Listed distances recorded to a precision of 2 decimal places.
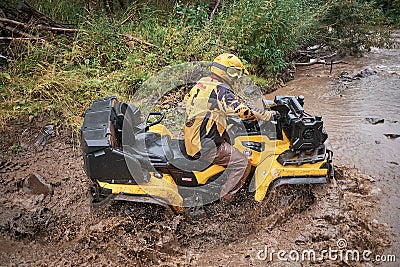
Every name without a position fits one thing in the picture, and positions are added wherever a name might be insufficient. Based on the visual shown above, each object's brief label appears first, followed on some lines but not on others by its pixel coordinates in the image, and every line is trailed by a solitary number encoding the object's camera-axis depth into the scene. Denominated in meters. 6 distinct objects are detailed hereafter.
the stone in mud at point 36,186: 4.35
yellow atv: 3.38
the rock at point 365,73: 8.35
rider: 3.56
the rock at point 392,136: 5.68
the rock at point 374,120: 6.15
